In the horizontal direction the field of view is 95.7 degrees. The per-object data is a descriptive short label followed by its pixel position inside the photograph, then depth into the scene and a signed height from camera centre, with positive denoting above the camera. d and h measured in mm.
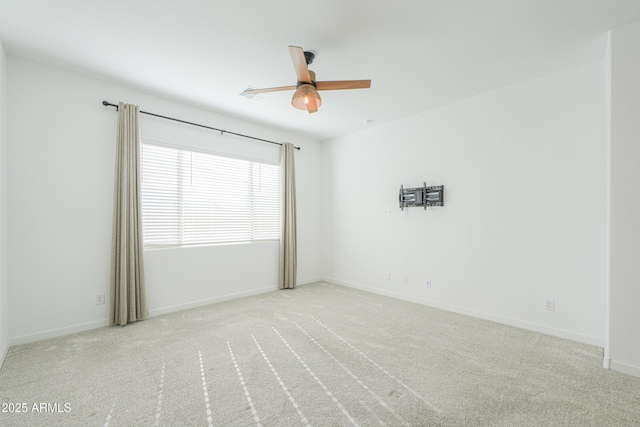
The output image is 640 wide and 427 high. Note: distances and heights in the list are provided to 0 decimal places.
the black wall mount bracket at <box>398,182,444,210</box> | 4146 +251
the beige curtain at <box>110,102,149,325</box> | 3404 -214
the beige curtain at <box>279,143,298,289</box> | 5191 -272
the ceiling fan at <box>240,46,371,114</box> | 2498 +1120
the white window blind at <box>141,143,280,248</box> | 3871 +222
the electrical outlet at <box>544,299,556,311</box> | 3188 -1016
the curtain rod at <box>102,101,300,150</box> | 3436 +1283
